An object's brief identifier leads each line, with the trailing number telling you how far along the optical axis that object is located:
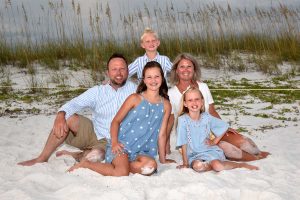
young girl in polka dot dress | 3.27
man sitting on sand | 3.52
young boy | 4.07
